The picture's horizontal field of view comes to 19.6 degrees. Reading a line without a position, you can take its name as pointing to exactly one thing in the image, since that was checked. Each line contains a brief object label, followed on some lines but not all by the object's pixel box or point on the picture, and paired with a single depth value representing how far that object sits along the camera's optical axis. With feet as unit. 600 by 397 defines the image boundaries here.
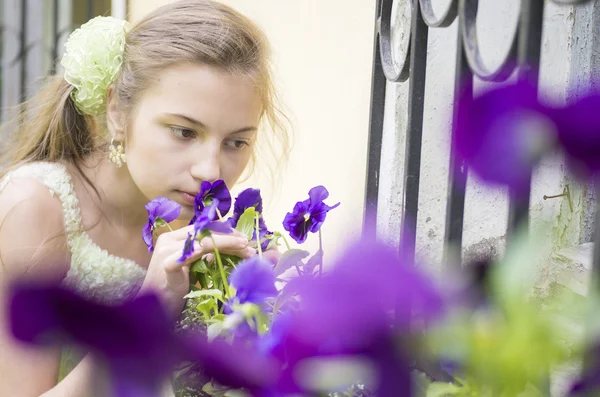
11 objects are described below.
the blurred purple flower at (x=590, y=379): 1.40
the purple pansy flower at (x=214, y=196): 5.55
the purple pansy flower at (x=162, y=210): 5.55
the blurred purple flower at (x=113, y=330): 1.08
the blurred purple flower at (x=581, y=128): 1.25
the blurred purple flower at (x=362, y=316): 1.16
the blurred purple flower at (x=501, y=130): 1.27
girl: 6.36
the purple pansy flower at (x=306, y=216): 5.51
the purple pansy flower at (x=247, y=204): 5.57
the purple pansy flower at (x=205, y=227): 4.52
